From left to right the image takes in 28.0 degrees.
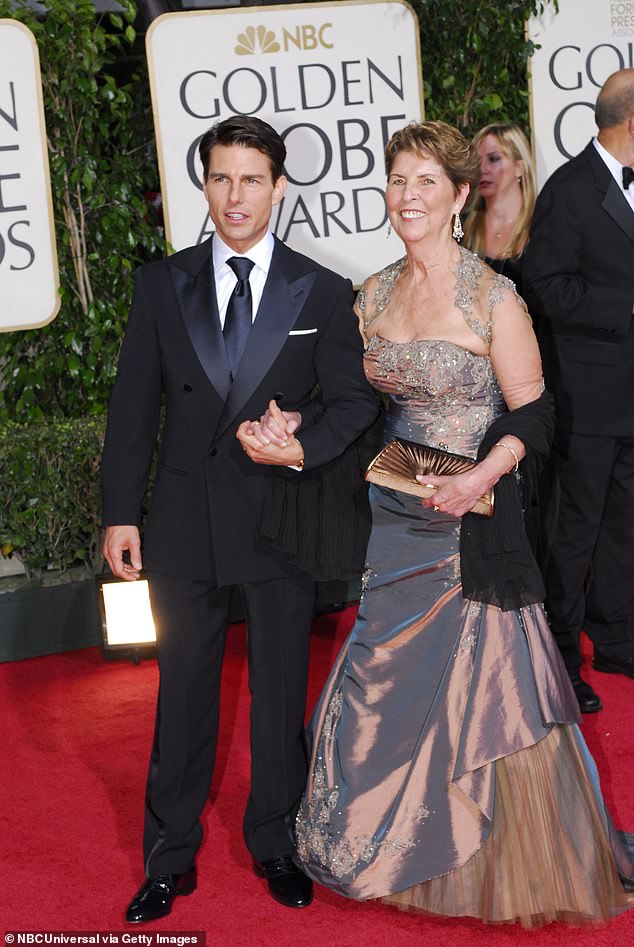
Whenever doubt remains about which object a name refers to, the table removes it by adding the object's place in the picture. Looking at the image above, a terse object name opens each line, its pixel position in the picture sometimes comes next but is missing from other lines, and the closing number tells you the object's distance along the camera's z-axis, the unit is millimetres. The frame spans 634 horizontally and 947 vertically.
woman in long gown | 2789
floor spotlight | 4633
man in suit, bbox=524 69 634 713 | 3973
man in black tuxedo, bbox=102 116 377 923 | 2742
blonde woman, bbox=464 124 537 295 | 4820
